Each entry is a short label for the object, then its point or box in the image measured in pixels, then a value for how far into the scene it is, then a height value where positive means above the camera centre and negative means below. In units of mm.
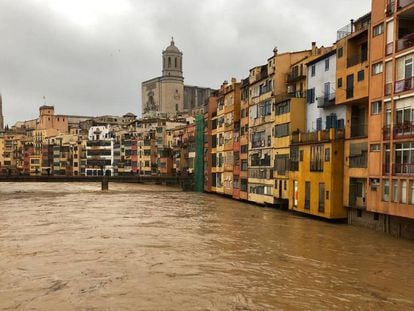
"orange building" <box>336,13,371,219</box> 39062 +5640
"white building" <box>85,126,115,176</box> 139875 +2944
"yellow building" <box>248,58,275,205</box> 57625 +4125
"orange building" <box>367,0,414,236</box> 32312 +3778
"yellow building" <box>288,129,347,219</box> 42312 -774
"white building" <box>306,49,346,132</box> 44938 +7165
